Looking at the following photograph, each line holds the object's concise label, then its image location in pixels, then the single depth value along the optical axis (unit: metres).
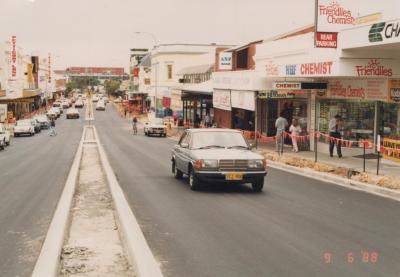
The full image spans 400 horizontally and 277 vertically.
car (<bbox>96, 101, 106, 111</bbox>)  123.00
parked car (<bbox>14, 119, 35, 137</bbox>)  57.71
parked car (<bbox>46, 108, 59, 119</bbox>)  85.01
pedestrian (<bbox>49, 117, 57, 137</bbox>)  56.72
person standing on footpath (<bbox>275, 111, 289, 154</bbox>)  27.91
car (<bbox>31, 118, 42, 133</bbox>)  63.76
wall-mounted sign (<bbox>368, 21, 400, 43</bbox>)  17.88
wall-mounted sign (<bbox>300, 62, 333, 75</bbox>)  23.20
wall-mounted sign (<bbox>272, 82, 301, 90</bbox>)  26.91
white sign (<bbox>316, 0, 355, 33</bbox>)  21.42
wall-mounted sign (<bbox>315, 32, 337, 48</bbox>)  21.62
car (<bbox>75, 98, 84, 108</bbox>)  134.34
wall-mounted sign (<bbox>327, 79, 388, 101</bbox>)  22.72
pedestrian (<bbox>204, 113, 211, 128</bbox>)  45.59
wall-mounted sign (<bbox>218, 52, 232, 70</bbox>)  44.44
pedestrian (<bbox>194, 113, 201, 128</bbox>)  54.61
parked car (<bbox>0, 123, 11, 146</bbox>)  40.69
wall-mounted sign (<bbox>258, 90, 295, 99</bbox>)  30.45
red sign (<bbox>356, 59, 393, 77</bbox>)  21.88
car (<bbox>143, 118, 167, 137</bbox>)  53.81
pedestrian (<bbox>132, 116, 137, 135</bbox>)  57.68
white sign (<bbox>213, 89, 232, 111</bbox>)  40.41
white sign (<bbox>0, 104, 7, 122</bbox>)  67.12
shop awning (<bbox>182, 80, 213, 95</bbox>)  47.59
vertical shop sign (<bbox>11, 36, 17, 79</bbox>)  79.50
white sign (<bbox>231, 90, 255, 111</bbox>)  35.28
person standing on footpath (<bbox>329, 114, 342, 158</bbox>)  24.77
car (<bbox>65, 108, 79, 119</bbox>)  94.69
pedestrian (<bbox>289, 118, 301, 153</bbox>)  27.97
